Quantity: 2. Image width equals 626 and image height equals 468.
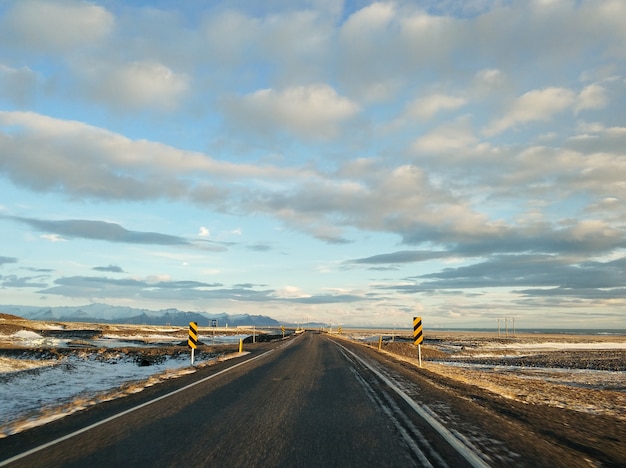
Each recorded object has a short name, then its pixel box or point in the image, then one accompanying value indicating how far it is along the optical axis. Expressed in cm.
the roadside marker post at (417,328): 2498
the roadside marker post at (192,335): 2178
